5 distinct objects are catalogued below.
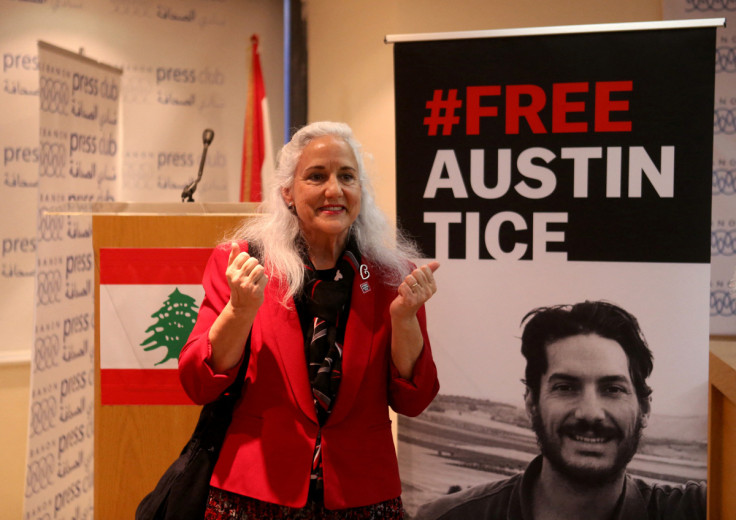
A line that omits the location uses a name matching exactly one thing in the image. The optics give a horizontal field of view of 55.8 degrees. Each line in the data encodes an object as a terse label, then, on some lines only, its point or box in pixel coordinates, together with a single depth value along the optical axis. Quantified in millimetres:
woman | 1504
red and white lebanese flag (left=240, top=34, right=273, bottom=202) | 3918
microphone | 2467
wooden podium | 2195
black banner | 2127
